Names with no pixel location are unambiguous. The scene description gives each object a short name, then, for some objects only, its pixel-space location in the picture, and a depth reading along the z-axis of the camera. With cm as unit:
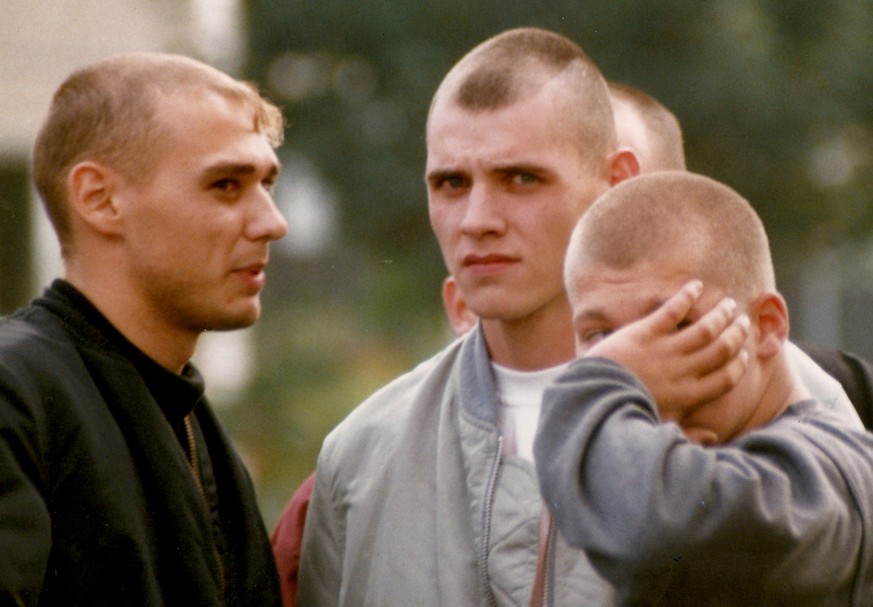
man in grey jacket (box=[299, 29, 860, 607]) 702
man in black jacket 646
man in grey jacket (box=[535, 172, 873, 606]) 474
